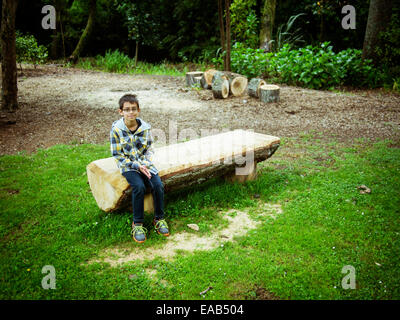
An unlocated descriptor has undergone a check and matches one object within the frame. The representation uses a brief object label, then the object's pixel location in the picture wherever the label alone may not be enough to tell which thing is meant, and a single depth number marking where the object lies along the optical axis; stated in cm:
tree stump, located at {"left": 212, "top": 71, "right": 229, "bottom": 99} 802
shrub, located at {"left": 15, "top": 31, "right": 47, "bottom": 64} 1068
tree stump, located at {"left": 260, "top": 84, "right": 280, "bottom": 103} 755
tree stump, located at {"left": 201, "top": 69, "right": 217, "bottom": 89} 890
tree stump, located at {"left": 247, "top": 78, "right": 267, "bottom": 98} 791
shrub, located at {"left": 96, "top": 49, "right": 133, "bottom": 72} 1252
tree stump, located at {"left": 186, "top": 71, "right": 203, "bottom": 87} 949
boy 304
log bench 311
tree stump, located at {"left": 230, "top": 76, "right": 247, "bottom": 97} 822
